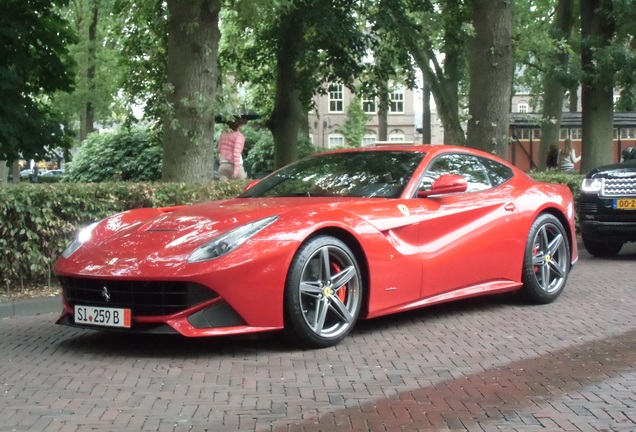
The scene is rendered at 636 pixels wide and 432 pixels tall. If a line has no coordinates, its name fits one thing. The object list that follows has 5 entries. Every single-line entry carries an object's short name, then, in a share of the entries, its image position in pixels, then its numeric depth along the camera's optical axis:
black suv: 11.66
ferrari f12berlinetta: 5.79
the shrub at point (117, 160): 24.23
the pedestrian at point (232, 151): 15.16
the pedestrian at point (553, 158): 23.39
